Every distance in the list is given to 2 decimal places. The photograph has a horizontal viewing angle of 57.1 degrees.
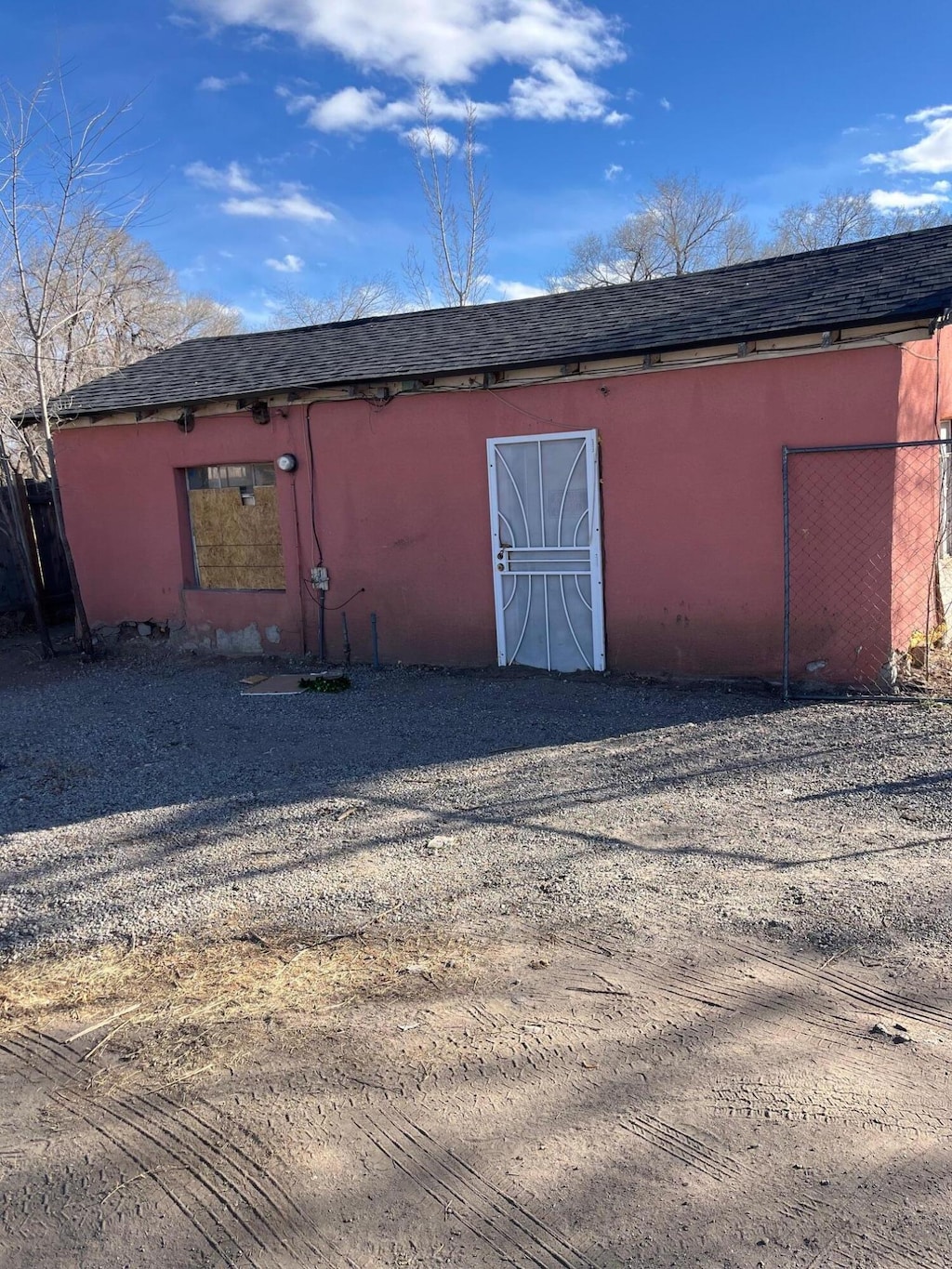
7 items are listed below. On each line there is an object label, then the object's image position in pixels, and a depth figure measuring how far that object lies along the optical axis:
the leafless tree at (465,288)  23.77
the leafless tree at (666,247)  29.56
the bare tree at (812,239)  27.53
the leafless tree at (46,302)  10.02
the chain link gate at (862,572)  6.96
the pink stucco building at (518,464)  7.26
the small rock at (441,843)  4.78
